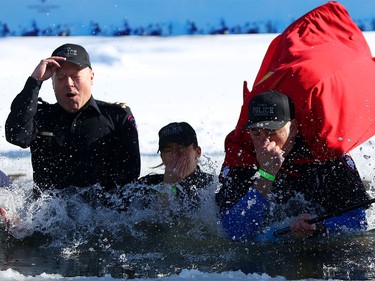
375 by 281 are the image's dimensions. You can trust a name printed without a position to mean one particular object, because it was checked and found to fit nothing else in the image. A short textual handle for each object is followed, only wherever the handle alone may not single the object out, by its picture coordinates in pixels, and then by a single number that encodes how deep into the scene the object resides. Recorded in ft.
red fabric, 24.70
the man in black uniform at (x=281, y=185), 24.35
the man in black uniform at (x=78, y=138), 29.27
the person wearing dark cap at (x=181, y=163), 27.68
